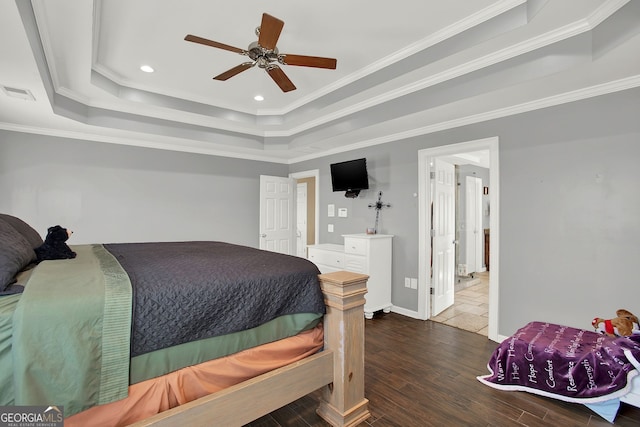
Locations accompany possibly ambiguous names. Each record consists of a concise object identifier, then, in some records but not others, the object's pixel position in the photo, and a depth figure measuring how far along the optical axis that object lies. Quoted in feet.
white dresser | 11.89
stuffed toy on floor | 6.73
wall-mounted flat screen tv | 13.37
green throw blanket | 2.99
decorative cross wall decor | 13.24
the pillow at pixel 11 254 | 3.48
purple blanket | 6.04
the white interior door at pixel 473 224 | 19.30
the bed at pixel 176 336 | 3.15
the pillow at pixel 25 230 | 5.84
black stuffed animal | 5.59
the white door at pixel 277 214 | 17.01
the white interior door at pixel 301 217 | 24.22
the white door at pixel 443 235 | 11.94
